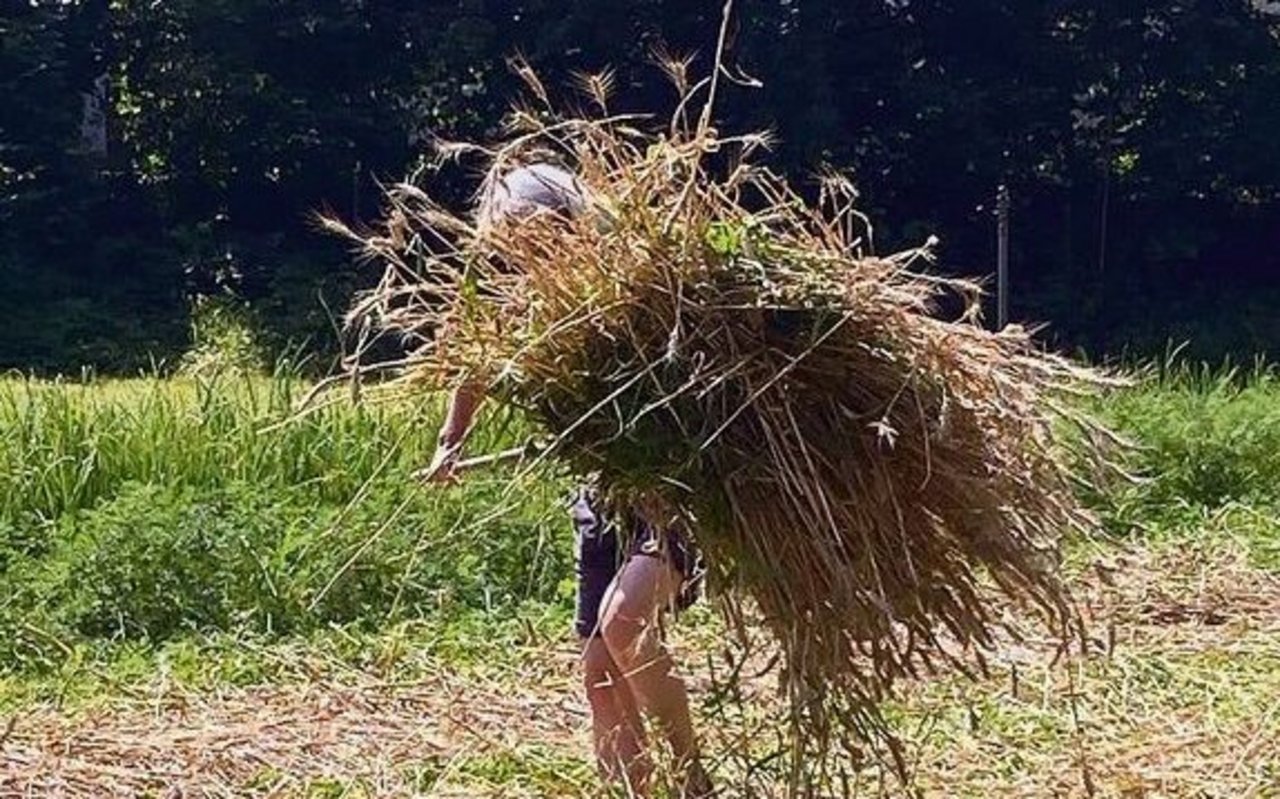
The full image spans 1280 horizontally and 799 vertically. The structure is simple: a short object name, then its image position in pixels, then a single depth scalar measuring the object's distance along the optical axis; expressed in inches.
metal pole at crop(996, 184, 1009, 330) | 381.7
